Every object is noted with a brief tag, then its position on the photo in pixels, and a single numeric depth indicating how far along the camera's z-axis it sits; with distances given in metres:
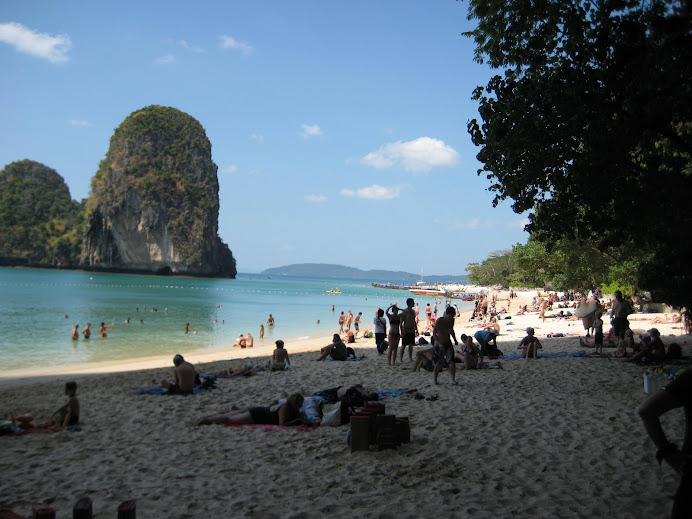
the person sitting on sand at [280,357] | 12.13
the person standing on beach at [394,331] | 11.67
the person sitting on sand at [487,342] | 12.33
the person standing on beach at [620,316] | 12.33
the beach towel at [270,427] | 6.39
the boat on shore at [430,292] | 88.88
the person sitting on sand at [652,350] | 10.29
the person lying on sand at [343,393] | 7.07
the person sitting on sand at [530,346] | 12.44
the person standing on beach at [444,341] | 9.00
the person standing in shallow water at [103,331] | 22.76
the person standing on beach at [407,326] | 11.55
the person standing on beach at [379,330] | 14.45
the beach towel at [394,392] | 8.10
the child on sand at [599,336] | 12.48
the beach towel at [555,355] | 12.50
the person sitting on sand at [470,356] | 10.80
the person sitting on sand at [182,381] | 9.11
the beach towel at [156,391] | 9.30
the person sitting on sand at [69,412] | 7.04
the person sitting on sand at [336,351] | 13.73
